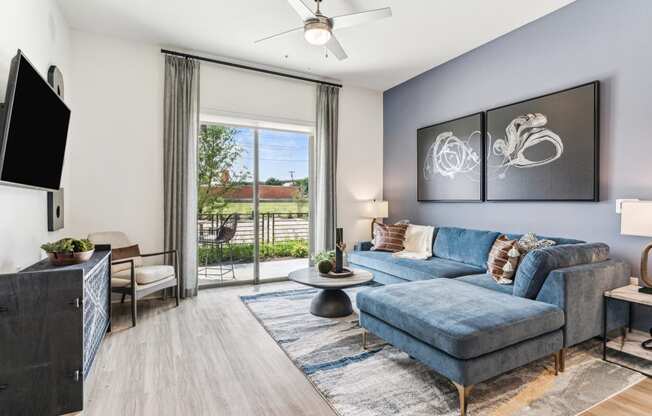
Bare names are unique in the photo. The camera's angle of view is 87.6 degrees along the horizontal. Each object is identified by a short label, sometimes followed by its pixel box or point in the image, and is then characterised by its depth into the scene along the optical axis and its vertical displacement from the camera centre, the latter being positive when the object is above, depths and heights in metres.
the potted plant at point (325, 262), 3.38 -0.57
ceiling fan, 2.72 +1.55
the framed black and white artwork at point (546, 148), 3.00 +0.57
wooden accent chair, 3.19 -0.67
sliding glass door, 4.54 +0.01
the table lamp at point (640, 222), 2.33 -0.12
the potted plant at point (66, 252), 2.23 -0.32
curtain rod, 4.07 +1.82
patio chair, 4.59 -0.50
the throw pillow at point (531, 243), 2.98 -0.34
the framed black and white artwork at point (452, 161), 4.04 +0.58
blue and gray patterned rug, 1.91 -1.13
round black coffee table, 3.13 -0.76
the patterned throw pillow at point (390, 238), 4.55 -0.44
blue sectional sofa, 1.88 -0.68
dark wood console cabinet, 1.70 -0.71
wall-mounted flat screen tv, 1.72 +0.45
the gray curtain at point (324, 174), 5.05 +0.47
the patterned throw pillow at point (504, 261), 2.90 -0.49
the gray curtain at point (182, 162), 4.05 +0.51
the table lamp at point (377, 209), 5.26 -0.06
